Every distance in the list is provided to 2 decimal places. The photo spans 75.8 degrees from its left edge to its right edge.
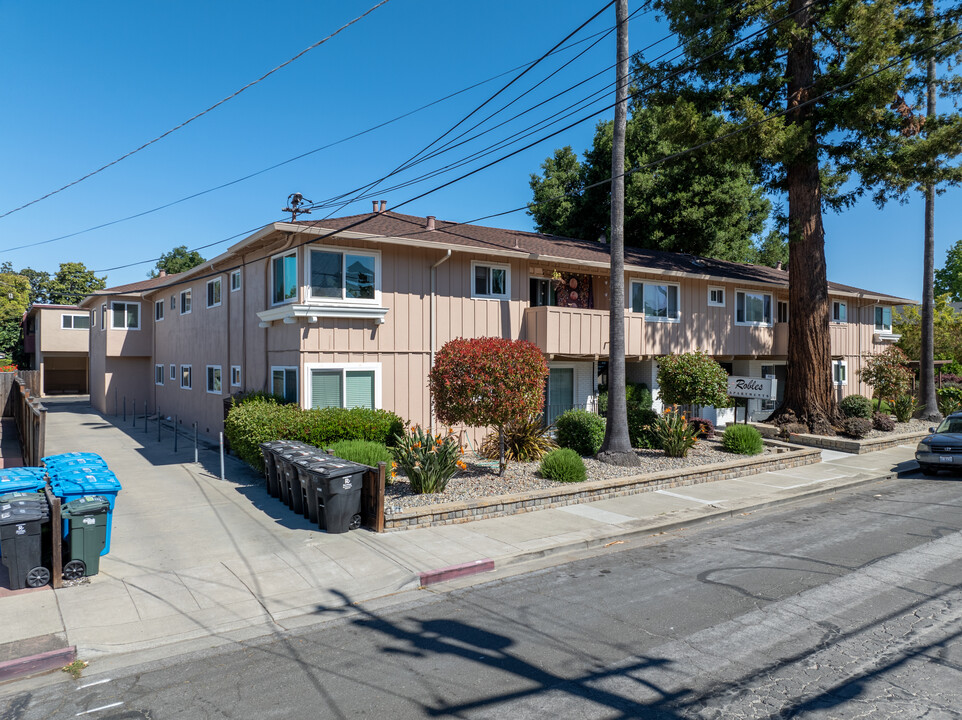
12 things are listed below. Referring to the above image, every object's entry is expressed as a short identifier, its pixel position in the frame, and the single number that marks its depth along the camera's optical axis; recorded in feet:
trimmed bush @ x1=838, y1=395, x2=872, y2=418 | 74.74
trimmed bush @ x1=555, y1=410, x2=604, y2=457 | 52.11
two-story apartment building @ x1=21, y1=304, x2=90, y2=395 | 115.14
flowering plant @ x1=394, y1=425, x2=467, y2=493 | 38.37
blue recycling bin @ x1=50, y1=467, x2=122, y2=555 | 25.85
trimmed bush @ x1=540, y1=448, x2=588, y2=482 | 42.60
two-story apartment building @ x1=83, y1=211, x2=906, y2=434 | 48.55
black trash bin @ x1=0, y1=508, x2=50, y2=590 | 22.94
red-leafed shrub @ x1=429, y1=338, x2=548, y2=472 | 40.55
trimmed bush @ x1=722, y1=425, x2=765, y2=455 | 55.47
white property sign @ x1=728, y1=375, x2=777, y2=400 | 58.75
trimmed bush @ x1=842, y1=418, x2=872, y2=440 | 67.00
